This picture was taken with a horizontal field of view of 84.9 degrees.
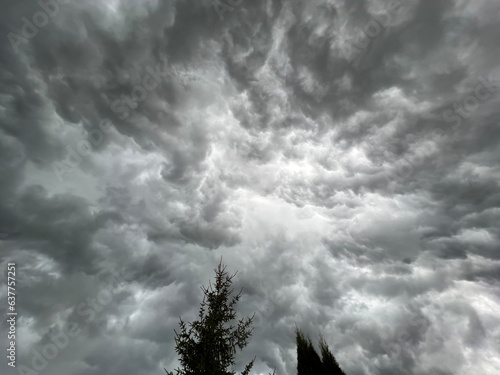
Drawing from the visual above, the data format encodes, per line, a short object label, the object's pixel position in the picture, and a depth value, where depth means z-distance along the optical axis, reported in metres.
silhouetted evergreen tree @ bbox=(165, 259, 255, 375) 13.02
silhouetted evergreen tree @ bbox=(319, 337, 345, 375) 15.07
